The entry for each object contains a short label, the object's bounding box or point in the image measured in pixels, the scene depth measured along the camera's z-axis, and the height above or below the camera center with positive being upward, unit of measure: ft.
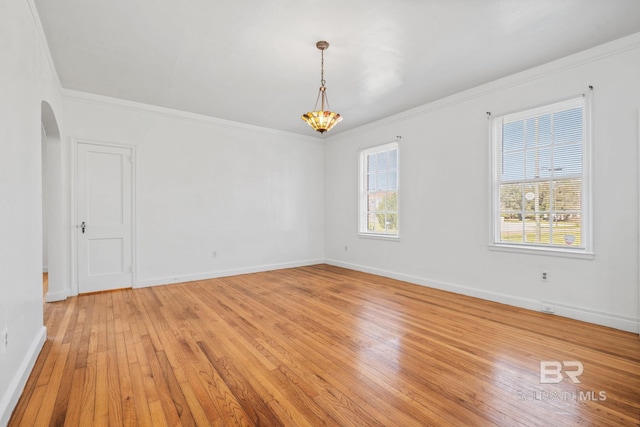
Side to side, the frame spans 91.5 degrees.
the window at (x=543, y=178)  11.32 +1.33
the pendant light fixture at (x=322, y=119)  11.14 +3.34
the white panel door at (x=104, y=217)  14.78 -0.30
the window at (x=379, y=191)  18.62 +1.30
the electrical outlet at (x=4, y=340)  5.81 -2.48
